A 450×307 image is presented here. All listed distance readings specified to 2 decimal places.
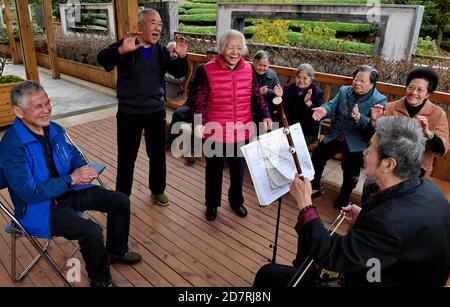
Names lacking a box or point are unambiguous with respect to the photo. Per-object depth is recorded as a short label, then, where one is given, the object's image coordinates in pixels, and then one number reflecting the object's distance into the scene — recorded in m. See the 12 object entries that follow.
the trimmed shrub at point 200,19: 16.73
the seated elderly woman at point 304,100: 3.34
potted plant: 4.88
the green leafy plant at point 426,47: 11.23
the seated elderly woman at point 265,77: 3.63
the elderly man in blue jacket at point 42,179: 1.92
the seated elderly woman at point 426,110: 2.54
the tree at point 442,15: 13.96
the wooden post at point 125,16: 5.66
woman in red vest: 2.54
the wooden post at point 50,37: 8.17
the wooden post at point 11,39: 10.07
